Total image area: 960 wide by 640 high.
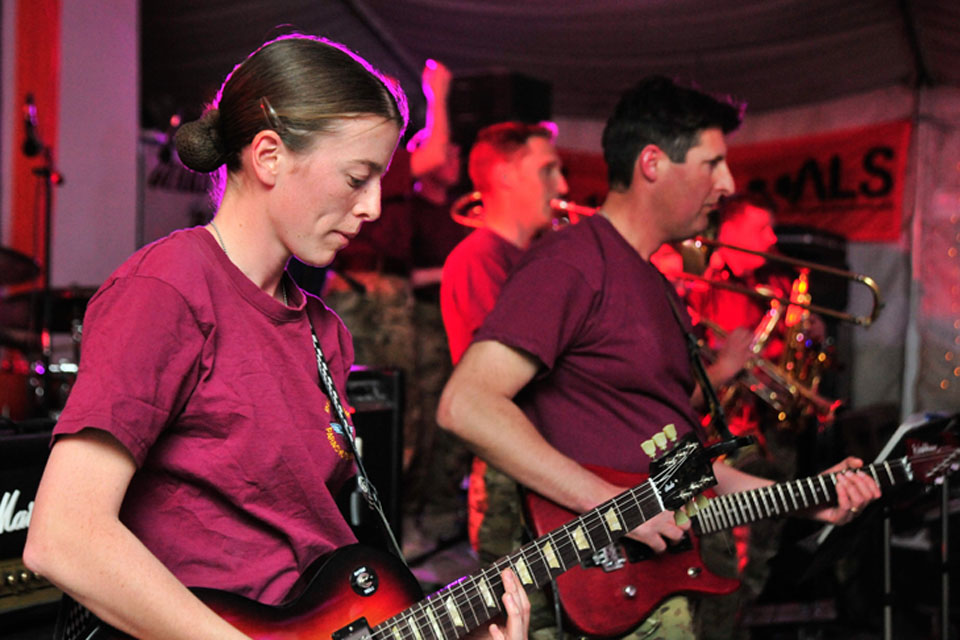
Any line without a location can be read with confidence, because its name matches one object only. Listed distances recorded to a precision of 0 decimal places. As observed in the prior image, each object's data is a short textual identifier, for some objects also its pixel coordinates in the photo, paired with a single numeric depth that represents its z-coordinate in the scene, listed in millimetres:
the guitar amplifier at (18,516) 2318
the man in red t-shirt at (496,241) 3744
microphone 4875
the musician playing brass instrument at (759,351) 4918
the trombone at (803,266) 3549
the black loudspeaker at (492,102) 4996
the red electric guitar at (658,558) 2373
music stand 2770
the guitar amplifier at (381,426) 3390
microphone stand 4289
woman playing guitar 1401
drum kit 4387
